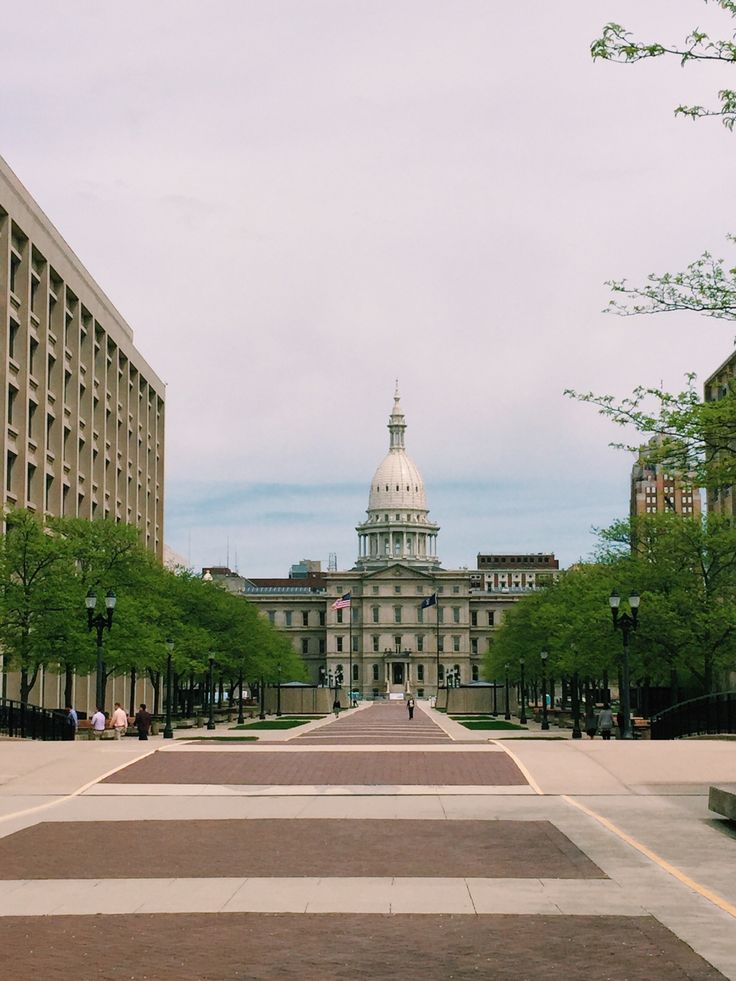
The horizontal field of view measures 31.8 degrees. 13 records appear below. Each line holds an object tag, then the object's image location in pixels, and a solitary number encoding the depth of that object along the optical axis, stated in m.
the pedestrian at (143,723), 46.97
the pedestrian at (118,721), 47.50
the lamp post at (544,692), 69.31
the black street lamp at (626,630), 44.88
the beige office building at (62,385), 67.12
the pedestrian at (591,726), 51.80
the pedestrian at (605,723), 47.94
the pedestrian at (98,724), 47.53
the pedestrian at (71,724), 46.97
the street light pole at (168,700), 49.81
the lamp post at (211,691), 68.19
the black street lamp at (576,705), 52.66
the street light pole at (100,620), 46.69
